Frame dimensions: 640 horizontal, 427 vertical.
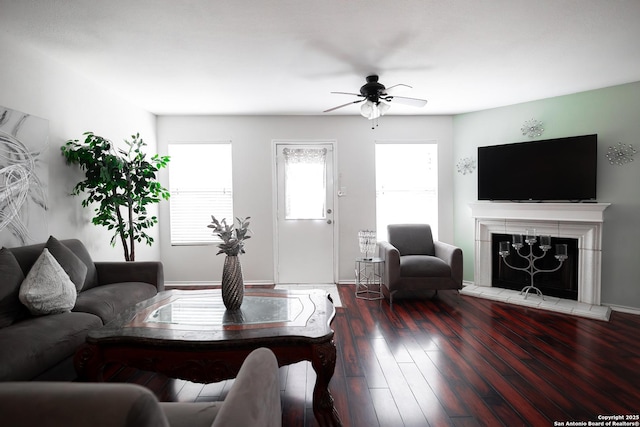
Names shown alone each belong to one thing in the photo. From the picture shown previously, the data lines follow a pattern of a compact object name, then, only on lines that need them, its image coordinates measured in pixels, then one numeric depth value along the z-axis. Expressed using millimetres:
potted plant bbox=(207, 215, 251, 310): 2227
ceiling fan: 3277
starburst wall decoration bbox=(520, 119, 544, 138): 4297
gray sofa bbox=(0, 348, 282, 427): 615
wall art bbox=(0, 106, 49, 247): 2533
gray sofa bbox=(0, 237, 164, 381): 1785
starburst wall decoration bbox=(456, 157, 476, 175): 4840
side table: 4371
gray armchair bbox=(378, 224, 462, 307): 3941
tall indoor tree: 3117
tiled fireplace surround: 3788
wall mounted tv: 3877
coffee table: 1737
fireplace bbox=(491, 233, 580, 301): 4092
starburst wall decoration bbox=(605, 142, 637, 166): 3715
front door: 4996
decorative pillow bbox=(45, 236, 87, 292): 2580
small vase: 2225
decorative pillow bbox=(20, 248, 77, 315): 2160
